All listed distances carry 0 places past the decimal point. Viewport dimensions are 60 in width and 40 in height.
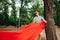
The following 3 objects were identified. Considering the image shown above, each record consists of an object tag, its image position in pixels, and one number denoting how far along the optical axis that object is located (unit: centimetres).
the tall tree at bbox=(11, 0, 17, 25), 2298
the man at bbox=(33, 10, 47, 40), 443
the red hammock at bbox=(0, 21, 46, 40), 376
